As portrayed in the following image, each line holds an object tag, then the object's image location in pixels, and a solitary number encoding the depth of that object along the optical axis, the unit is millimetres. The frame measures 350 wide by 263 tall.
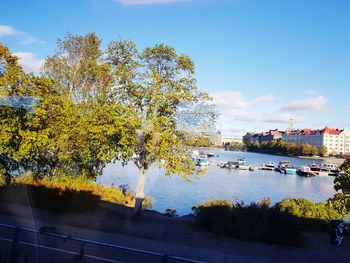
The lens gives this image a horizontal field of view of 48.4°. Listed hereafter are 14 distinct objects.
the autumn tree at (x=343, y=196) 16547
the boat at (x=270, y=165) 99494
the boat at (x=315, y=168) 98200
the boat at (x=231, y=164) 94062
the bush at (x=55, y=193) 17962
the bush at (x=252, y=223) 14898
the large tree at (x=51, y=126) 18000
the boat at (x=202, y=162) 93375
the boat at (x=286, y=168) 91938
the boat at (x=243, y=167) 94500
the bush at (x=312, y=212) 18922
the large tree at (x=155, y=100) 18000
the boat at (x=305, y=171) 88188
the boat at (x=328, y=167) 98700
